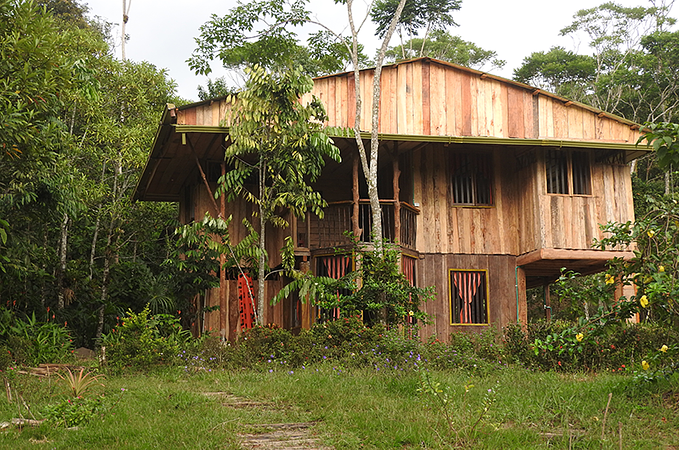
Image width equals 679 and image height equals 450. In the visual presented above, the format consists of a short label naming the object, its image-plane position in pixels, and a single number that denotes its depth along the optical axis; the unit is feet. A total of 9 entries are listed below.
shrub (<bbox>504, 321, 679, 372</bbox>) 38.29
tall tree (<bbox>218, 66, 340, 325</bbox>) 43.55
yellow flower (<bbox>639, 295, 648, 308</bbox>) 23.13
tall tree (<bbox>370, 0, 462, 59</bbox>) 91.25
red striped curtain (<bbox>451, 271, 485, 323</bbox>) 52.42
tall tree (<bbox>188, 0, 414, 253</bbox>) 54.89
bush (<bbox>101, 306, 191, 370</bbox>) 36.65
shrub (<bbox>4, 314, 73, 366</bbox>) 41.69
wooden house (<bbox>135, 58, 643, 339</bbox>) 50.31
